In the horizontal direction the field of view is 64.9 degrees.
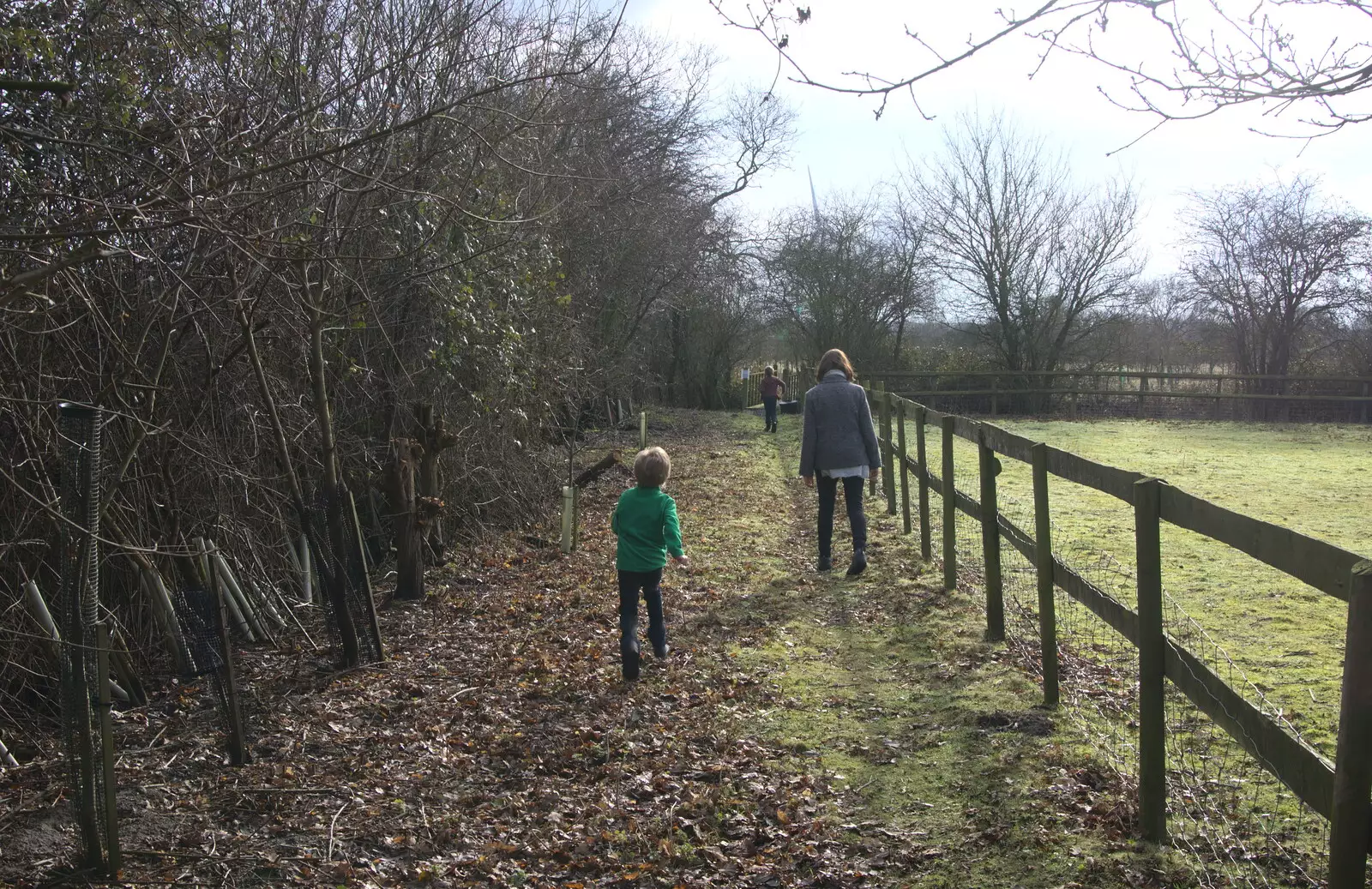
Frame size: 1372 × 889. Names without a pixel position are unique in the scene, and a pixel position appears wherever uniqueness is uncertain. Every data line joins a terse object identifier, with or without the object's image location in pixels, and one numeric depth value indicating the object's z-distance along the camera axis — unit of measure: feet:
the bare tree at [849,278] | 120.26
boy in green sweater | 21.61
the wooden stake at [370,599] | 23.07
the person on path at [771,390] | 87.30
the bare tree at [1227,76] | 13.01
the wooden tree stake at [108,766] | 13.64
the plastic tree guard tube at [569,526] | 35.65
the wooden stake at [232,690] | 16.85
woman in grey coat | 30.14
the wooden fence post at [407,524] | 27.76
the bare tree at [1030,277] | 114.93
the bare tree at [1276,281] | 104.99
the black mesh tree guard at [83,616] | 13.55
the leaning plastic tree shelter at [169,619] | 21.71
